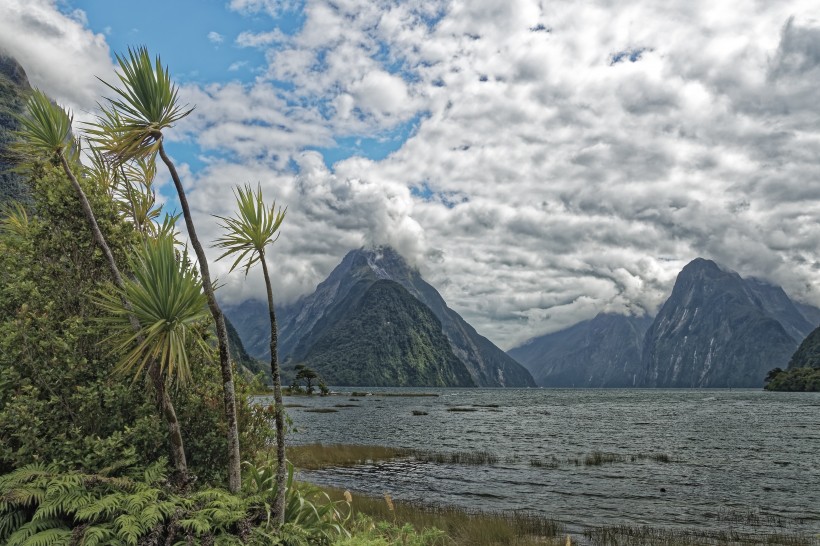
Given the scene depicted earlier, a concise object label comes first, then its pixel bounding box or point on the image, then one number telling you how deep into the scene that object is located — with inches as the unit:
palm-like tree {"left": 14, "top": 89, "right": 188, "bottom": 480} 381.7
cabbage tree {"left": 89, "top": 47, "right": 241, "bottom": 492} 380.2
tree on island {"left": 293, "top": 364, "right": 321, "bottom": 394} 6624.0
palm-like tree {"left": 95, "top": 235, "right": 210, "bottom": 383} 342.3
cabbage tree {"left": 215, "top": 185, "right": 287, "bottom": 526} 378.9
